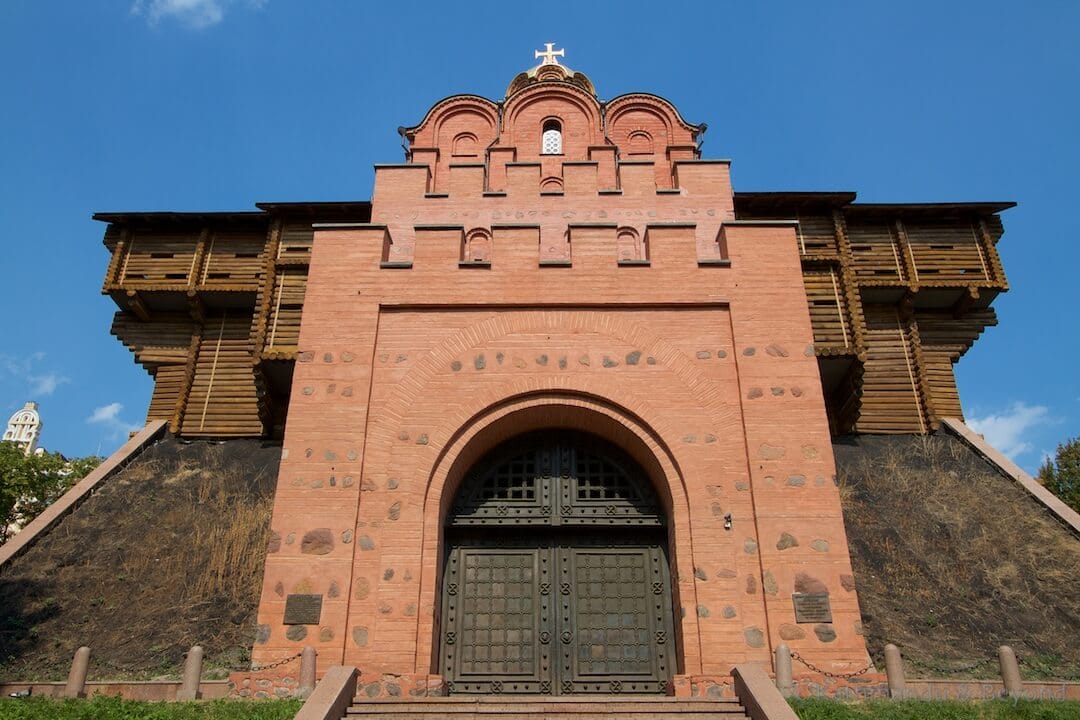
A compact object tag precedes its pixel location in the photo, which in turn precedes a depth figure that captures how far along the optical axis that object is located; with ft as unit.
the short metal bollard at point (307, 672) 26.55
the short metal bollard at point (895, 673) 26.63
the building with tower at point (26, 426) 265.34
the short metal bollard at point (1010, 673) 26.73
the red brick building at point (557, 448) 29.04
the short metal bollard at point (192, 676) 27.22
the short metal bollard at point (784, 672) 26.22
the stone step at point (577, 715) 24.11
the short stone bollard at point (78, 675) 29.35
